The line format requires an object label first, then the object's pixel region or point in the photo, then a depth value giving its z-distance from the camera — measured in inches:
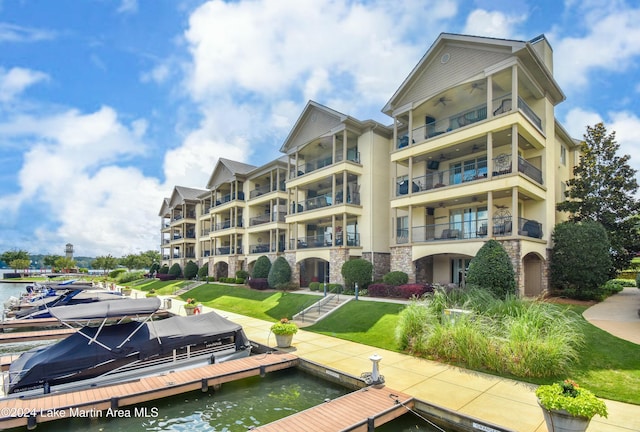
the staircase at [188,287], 1523.7
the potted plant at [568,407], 239.5
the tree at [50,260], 3719.7
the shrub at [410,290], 836.0
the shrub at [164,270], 2207.2
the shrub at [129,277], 2227.9
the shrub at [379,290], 888.9
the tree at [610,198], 898.7
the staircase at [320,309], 765.9
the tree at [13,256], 3346.5
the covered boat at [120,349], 397.7
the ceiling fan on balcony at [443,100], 945.5
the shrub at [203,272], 1830.7
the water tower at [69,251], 3760.3
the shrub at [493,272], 688.4
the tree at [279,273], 1189.7
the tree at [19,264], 3203.7
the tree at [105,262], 3196.4
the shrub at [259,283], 1238.9
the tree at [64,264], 3304.6
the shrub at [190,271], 1931.6
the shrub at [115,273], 2509.2
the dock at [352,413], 303.1
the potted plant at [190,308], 875.1
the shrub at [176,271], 2081.4
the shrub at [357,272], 981.2
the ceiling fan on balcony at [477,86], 861.8
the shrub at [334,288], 1009.3
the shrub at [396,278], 900.0
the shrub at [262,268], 1332.2
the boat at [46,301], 984.3
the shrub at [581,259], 775.7
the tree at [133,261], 3422.7
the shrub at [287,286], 1165.1
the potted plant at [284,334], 547.5
